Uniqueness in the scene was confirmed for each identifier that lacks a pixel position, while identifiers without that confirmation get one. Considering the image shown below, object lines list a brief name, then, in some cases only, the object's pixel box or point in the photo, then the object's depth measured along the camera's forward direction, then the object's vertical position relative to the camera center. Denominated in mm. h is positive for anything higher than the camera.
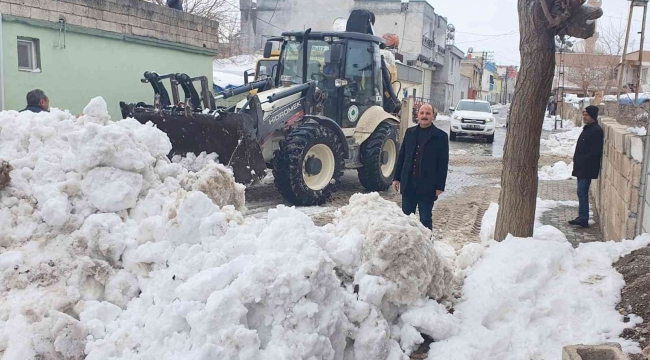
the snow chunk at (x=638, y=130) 5742 -240
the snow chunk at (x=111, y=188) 4488 -755
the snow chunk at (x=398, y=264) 3949 -1125
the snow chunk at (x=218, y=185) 5339 -839
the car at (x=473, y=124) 21828 -814
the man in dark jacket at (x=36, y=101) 7219 -174
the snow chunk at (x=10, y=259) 3943 -1149
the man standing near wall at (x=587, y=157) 7812 -674
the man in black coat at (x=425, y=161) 5906 -608
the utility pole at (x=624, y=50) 13223 +1269
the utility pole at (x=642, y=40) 9492 +1048
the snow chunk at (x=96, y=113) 5344 -217
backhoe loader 8062 -344
